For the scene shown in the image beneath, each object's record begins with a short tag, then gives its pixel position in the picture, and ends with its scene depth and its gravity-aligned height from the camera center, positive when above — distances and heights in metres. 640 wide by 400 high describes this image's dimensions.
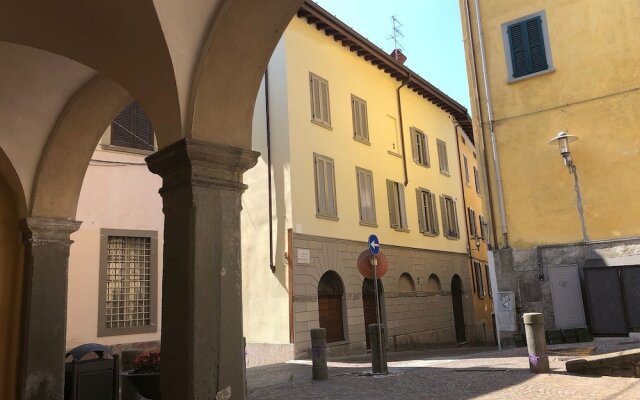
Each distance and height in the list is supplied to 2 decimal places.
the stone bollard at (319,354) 8.70 -0.76
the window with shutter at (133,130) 12.03 +4.19
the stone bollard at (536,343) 7.31 -0.65
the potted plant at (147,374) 5.46 -0.58
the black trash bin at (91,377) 6.50 -0.70
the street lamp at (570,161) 10.59 +2.59
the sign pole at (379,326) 8.73 -0.37
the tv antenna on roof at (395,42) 21.53 +10.36
